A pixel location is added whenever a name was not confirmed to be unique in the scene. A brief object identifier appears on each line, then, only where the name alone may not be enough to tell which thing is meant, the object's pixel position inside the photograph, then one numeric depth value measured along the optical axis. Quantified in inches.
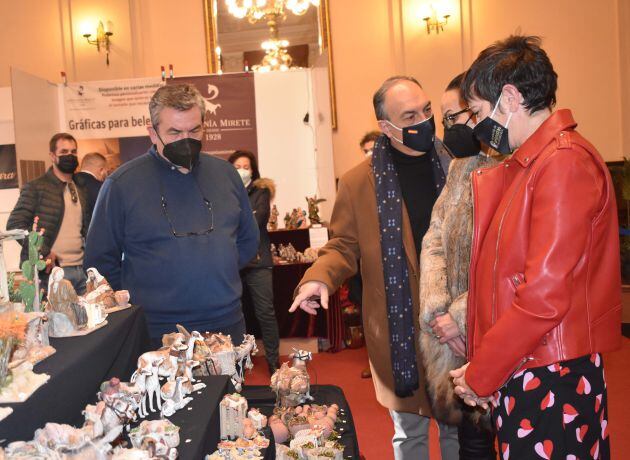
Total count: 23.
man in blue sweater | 94.4
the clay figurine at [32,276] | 61.9
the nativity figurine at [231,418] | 66.3
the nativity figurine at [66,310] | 64.1
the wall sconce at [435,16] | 308.0
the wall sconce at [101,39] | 311.4
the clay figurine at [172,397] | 61.4
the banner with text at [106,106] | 273.3
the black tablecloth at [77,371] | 47.4
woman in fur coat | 78.7
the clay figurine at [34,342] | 53.2
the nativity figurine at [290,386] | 96.5
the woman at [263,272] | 199.2
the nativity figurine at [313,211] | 259.9
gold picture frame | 309.4
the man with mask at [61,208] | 176.9
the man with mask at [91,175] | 190.2
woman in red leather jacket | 56.8
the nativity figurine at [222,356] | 77.3
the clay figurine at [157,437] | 50.7
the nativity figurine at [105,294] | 74.3
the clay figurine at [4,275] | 58.7
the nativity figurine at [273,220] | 259.3
